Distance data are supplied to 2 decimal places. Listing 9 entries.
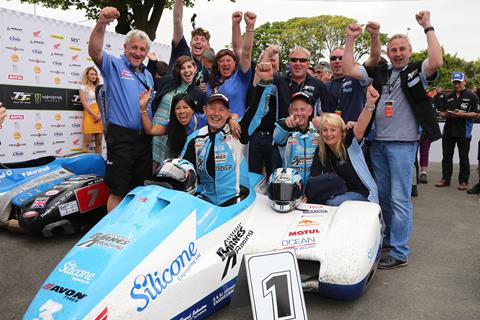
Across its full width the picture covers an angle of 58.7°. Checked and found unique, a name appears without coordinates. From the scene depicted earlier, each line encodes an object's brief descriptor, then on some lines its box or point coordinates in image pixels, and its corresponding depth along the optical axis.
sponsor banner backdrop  6.67
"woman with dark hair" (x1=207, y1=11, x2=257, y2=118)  4.02
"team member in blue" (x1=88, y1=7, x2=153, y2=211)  3.94
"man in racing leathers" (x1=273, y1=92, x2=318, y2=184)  3.73
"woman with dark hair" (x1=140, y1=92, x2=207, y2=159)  3.99
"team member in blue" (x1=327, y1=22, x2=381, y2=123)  4.02
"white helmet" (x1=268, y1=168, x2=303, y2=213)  3.25
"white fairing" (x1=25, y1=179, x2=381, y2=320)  2.19
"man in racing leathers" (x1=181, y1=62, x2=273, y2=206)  3.37
